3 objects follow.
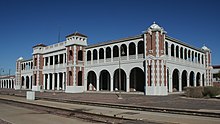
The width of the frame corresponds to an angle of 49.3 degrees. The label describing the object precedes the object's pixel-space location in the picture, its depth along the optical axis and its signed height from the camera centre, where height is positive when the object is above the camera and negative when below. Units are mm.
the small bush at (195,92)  29359 -2113
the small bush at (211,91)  28953 -1977
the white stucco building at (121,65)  35344 +1925
